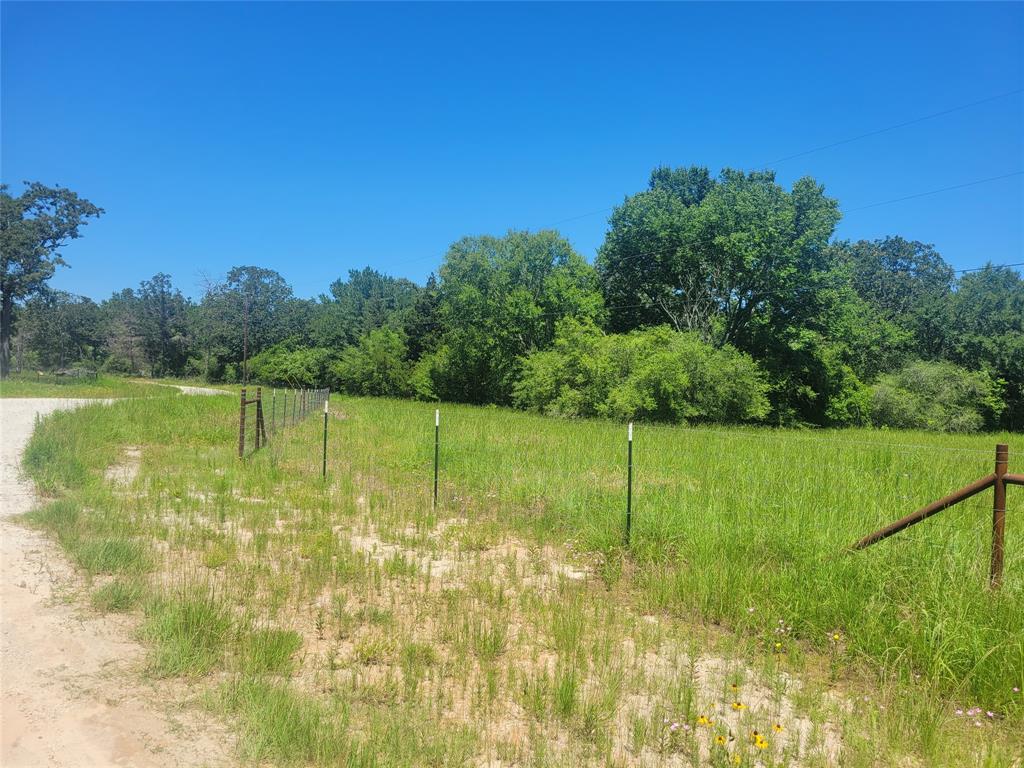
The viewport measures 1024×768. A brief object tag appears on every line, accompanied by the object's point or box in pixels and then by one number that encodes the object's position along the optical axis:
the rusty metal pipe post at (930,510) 5.07
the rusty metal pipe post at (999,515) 5.04
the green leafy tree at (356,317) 68.07
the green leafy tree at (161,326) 81.94
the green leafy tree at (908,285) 43.03
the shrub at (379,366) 57.00
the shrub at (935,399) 31.84
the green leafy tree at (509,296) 42.75
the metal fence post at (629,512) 7.39
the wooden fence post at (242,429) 14.09
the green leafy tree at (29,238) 46.38
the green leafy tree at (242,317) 78.12
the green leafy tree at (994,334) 37.44
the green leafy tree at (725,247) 32.81
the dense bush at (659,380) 26.77
